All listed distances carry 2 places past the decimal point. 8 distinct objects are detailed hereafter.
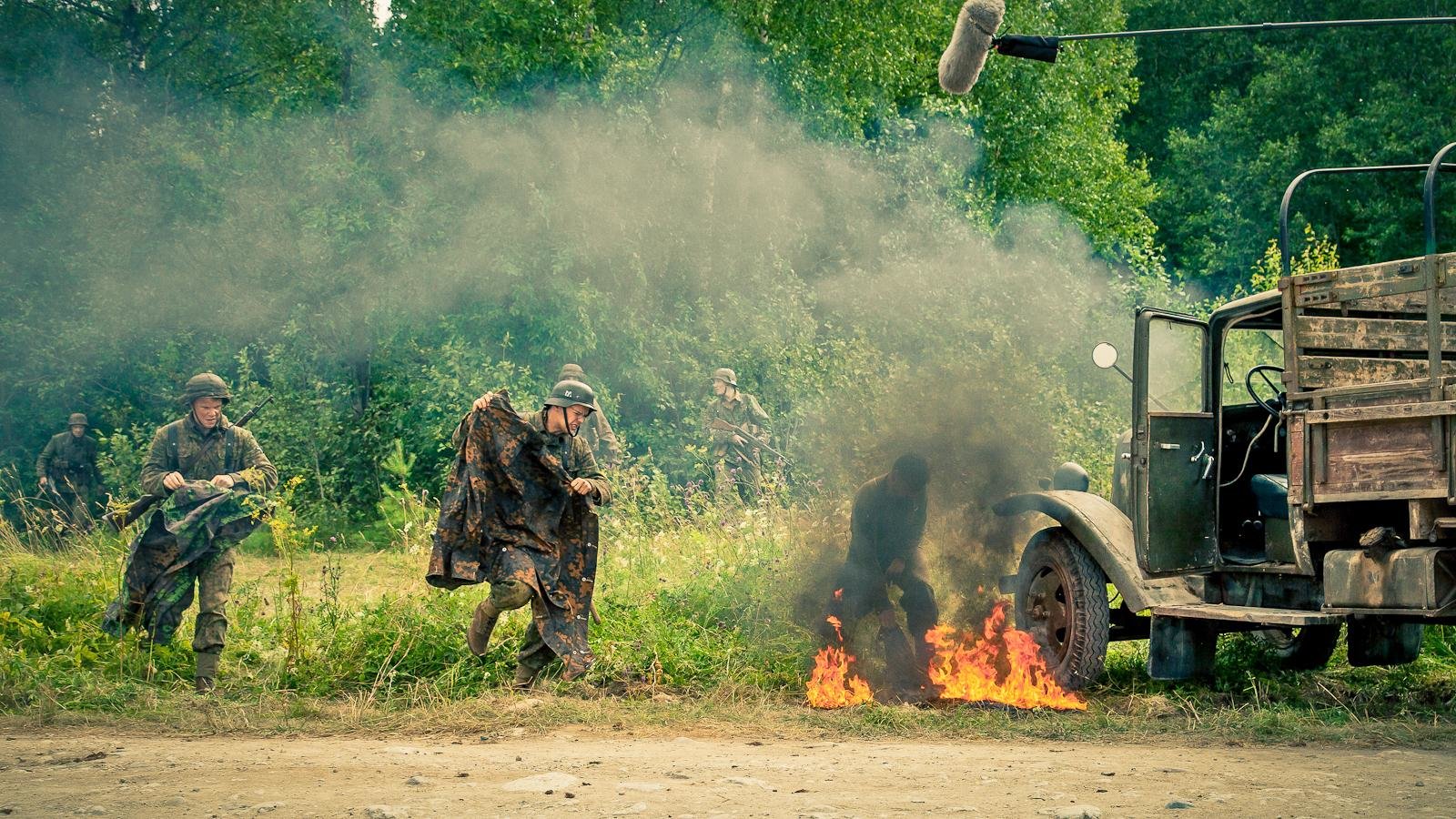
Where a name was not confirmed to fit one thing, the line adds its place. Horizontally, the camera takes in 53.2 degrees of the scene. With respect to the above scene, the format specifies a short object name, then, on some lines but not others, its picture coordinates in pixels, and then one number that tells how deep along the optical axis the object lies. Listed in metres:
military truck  6.12
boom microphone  7.90
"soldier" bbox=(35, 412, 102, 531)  16.91
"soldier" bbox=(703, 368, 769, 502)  14.96
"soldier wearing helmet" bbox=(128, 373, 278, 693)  8.62
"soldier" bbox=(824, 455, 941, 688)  8.12
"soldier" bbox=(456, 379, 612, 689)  8.02
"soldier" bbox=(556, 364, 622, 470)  13.60
